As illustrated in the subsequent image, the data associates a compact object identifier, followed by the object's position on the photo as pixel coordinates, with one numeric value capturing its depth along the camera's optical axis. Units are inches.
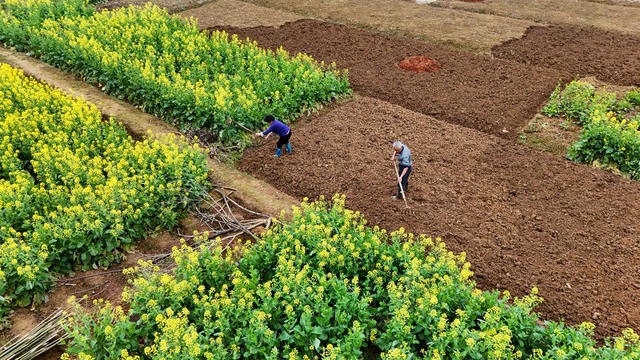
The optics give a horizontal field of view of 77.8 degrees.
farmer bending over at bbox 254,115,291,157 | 379.4
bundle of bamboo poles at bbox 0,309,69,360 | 229.0
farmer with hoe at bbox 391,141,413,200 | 317.1
